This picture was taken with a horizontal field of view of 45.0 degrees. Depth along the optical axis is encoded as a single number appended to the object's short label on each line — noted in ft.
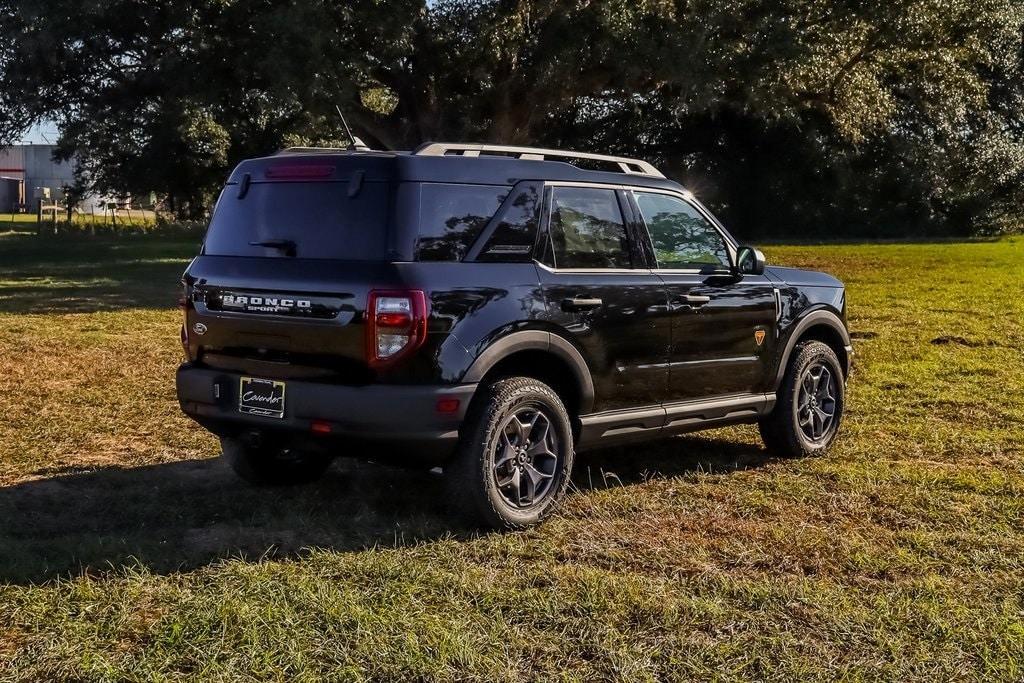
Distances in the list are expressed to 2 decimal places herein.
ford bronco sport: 18.45
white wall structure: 249.75
